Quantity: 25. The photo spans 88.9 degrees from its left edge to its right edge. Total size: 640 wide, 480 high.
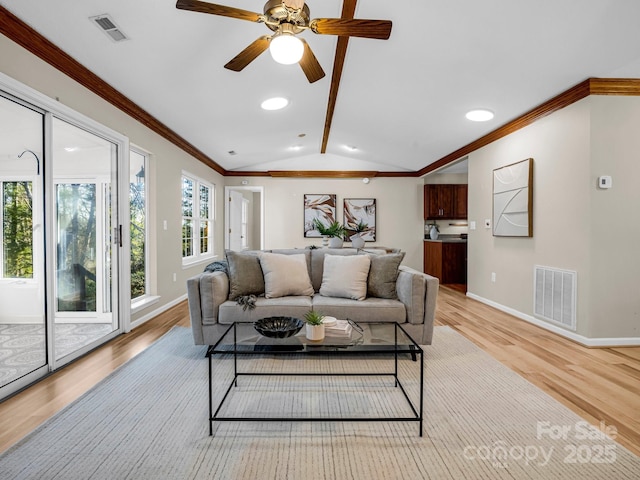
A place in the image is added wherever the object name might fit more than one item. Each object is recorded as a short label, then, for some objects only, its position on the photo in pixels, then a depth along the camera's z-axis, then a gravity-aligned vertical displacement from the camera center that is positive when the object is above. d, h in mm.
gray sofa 2637 -603
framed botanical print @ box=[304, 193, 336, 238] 7211 +547
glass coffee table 1671 -910
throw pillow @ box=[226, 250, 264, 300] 2861 -370
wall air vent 3107 -602
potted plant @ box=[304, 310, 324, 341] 1843 -530
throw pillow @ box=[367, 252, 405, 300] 2895 -377
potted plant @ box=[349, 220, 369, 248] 4133 -78
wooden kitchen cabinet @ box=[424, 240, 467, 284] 6434 -530
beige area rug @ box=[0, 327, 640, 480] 1401 -1005
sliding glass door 2320 -14
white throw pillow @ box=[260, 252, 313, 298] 2900 -375
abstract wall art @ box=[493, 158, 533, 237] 3646 +430
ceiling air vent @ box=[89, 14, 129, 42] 2135 +1412
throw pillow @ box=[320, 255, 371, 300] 2889 -384
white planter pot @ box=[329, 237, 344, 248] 4051 -96
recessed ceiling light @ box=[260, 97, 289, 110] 3950 +1632
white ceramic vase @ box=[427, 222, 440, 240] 7008 +69
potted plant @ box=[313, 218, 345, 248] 4062 +10
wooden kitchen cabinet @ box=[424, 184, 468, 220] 7039 +761
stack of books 1935 -573
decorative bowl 1910 -561
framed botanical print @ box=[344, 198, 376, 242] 7172 +480
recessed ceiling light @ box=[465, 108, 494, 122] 3804 +1442
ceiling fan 1826 +1243
